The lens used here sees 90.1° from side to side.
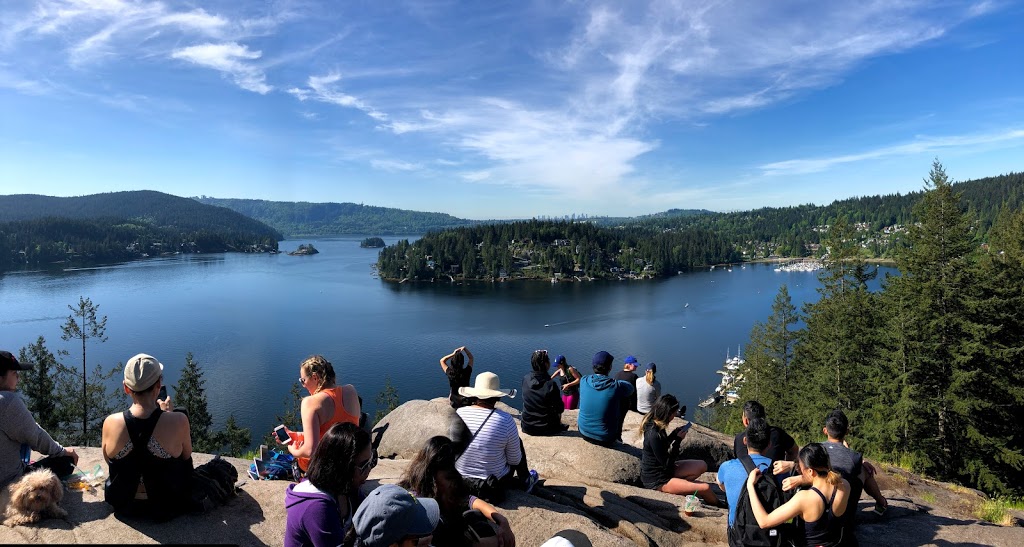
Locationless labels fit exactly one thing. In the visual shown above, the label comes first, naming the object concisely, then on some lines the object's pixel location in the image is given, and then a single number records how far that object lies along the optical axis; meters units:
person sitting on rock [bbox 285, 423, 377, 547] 2.90
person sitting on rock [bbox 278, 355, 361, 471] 4.46
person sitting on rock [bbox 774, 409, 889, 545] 4.36
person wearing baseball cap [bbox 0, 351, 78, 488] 4.15
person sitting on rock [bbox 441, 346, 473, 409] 6.93
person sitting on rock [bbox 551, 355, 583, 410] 9.00
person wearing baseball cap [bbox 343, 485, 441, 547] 2.47
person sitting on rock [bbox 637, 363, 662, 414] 9.13
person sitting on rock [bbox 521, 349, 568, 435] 7.05
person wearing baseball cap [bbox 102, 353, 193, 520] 3.73
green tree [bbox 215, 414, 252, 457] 28.05
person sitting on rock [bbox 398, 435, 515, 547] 3.18
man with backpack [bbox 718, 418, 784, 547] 4.20
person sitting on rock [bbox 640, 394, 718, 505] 5.88
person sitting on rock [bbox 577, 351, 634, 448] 6.72
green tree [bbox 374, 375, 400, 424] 34.36
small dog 3.93
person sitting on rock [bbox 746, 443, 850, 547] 4.04
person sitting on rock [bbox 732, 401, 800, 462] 5.29
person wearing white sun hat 4.70
